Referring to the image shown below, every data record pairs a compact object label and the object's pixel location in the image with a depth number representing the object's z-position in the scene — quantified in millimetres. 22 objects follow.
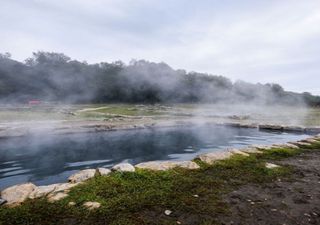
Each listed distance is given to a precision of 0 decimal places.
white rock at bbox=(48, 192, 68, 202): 2404
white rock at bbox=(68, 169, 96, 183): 2967
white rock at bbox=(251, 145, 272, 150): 4875
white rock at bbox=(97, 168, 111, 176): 3111
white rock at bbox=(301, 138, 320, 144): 5801
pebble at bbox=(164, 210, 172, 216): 2193
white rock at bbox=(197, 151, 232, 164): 3916
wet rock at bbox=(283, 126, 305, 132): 9930
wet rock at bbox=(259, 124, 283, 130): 10524
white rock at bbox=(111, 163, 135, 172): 3227
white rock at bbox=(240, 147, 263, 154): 4567
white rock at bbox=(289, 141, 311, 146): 5559
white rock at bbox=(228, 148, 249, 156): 4367
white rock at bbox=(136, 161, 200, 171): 3439
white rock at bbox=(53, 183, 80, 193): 2619
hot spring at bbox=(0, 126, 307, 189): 4828
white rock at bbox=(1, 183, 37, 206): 2408
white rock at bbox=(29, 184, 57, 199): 2510
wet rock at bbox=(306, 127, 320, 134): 9672
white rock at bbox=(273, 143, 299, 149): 5150
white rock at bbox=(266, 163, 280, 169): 3666
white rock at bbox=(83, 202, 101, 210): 2249
